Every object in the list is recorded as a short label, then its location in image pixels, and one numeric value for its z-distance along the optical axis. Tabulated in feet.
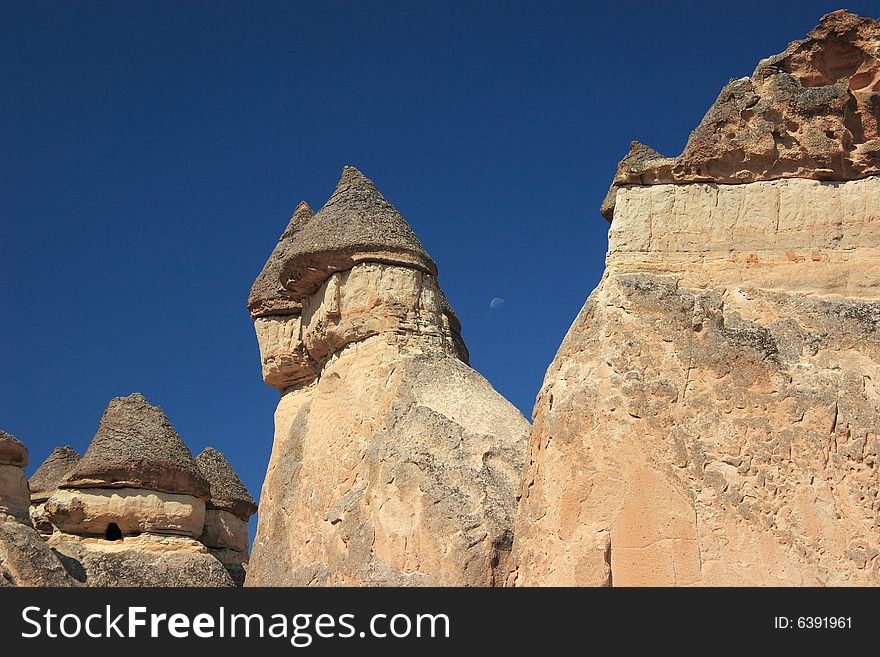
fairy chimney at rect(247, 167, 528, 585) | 38.96
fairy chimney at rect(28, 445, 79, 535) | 74.02
